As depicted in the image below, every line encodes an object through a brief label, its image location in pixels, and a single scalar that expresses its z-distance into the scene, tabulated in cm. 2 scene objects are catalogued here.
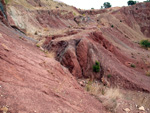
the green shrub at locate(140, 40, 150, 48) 3231
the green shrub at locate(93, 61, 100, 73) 1170
